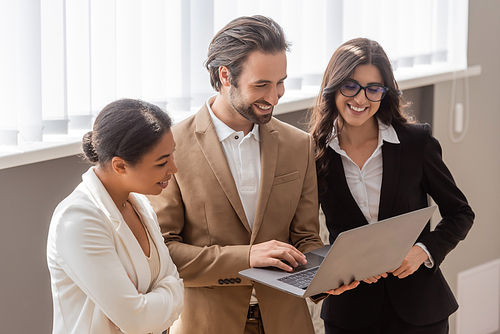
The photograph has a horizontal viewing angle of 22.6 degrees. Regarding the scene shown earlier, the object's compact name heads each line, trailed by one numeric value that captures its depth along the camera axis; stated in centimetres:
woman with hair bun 283
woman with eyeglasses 336
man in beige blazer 314
